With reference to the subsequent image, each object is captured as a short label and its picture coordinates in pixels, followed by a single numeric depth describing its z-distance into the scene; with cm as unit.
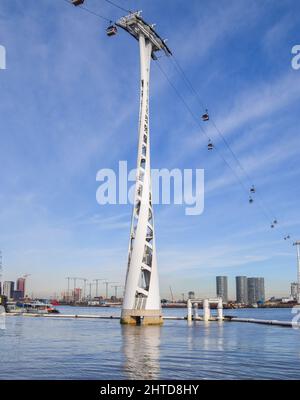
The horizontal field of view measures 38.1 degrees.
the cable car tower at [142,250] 8025
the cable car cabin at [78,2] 4006
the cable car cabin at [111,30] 5309
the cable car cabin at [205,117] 5953
